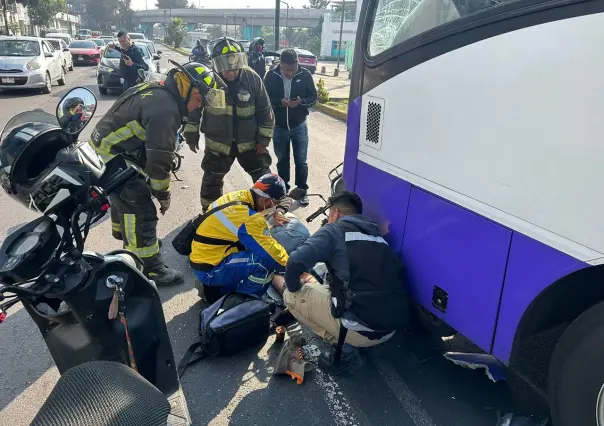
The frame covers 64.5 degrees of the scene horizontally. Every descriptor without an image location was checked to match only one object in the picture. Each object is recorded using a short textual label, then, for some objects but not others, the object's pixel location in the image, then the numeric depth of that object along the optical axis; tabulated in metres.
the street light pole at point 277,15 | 17.80
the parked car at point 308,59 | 27.72
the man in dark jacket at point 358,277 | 2.87
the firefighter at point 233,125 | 4.88
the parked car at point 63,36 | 30.23
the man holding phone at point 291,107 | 6.39
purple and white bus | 1.88
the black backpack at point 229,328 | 3.14
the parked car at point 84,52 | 26.92
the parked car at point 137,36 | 33.59
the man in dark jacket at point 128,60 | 11.02
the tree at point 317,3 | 88.71
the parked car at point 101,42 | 34.08
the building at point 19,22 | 33.47
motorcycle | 1.57
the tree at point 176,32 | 55.09
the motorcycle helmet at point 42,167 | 1.90
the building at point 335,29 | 41.84
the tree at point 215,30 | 86.06
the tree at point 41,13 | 39.36
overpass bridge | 68.94
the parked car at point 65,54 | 20.26
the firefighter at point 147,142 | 3.81
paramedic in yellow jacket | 3.58
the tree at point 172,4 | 108.75
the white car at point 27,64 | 14.31
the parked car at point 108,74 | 15.01
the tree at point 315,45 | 57.69
